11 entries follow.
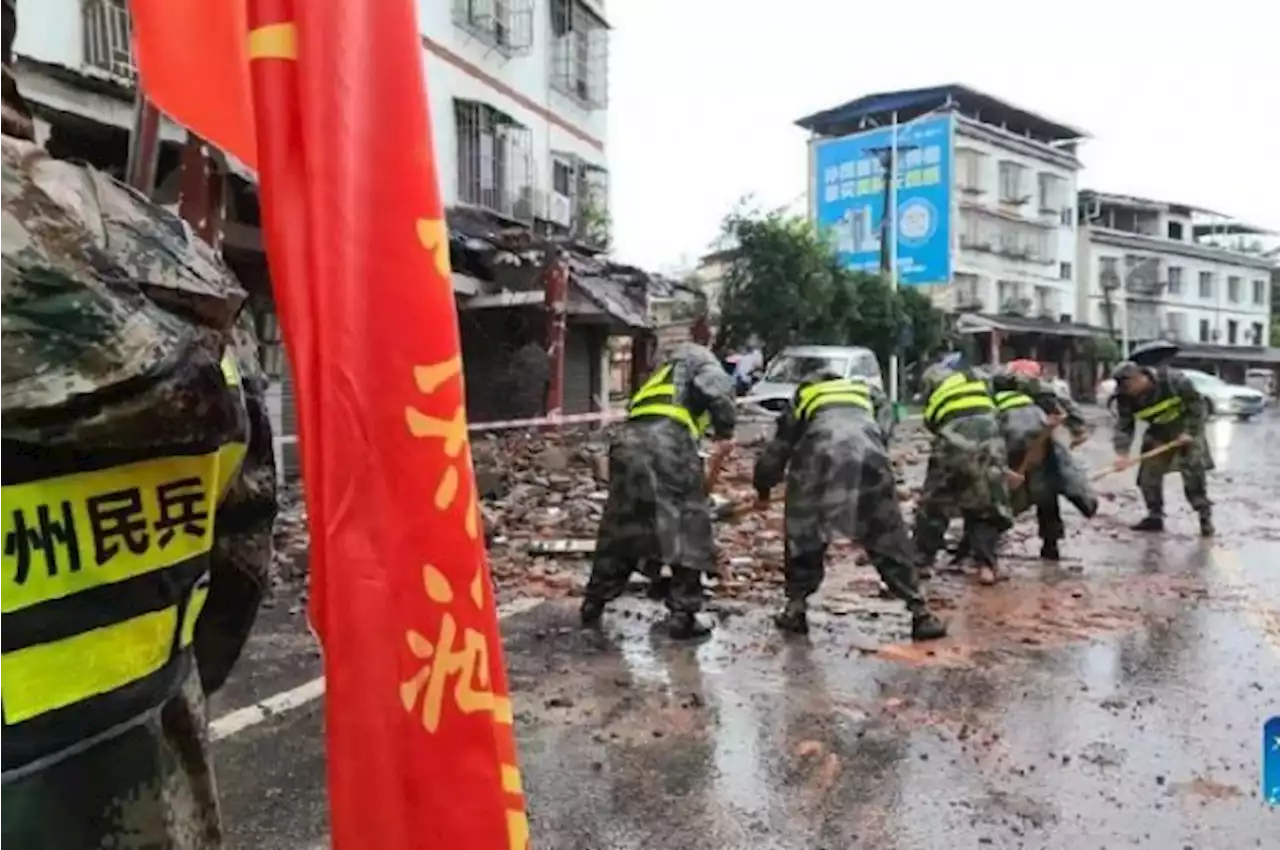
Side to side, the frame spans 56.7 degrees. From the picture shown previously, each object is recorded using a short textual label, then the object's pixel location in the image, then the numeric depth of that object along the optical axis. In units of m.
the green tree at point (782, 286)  24.17
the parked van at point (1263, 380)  53.52
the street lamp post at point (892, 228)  28.34
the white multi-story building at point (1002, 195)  42.69
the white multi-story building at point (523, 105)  16.94
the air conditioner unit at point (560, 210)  19.56
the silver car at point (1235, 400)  31.70
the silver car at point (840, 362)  18.44
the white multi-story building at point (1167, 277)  50.09
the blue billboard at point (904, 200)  28.23
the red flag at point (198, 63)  1.60
